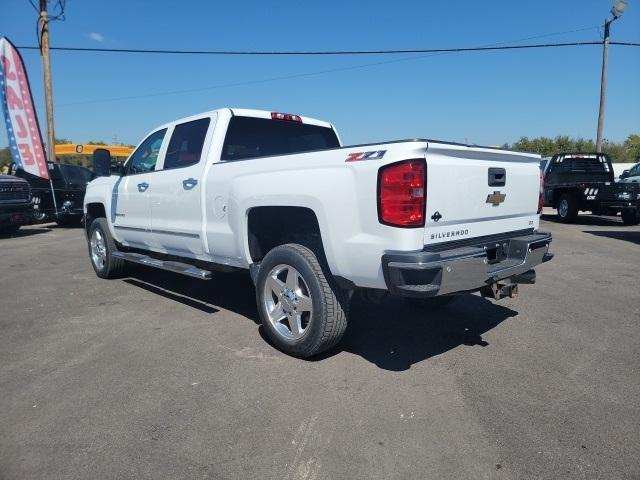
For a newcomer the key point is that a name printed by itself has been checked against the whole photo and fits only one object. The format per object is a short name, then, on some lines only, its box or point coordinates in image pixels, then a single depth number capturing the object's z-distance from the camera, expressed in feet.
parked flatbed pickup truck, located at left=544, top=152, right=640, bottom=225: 43.37
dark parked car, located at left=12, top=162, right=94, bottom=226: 44.14
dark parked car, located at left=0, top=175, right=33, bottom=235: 36.68
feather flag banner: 43.06
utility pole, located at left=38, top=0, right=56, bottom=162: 58.29
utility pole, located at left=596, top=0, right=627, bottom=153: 66.24
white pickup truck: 9.93
